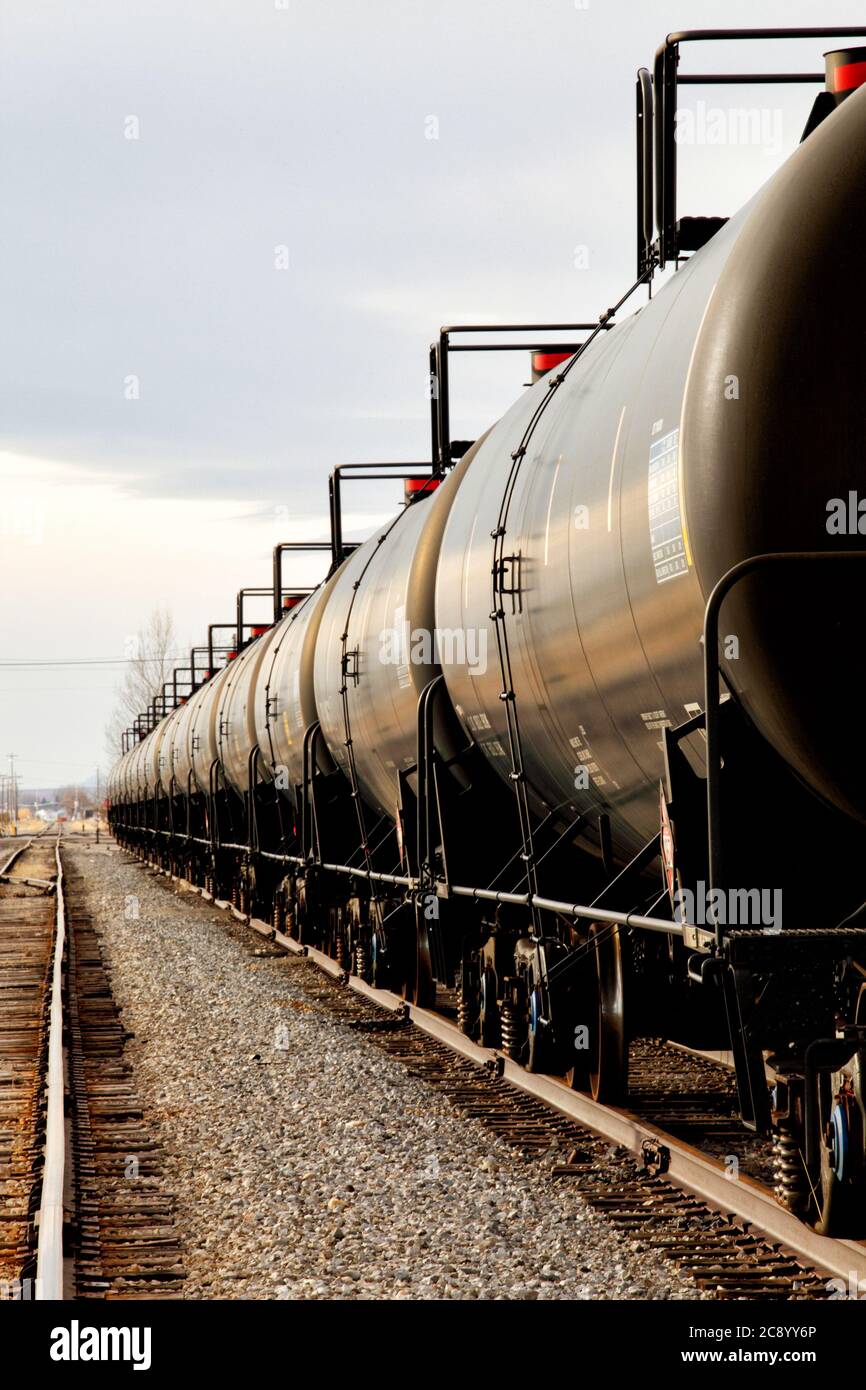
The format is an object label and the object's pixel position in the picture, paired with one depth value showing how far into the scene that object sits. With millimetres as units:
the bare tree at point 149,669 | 181875
